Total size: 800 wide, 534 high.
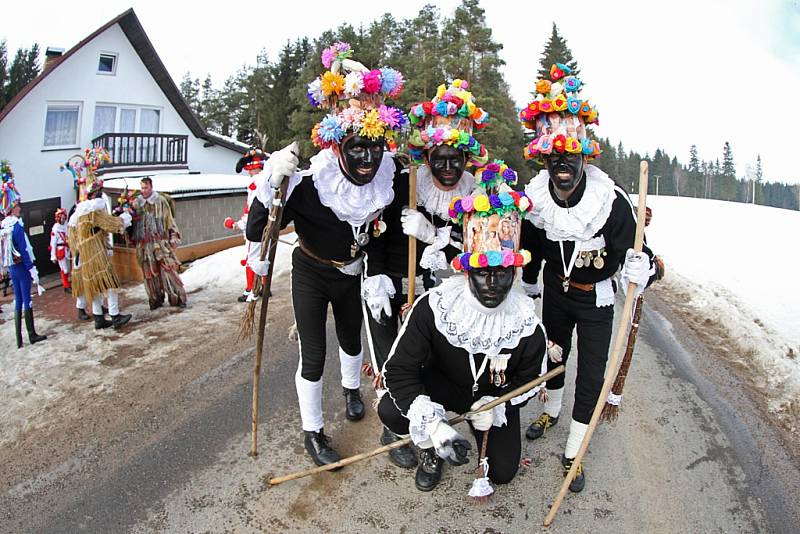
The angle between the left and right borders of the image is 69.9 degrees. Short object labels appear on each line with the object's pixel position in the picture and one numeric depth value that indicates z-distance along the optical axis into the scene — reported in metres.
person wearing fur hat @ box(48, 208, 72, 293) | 8.40
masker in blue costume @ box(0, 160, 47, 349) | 6.57
